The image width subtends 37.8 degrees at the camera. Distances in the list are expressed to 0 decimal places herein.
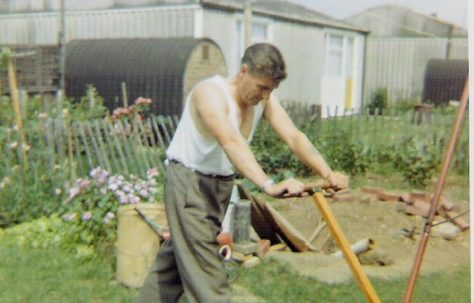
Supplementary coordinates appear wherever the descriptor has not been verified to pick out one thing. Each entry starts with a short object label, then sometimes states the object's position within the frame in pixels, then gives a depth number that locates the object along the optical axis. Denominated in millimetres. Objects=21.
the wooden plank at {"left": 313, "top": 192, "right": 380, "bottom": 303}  2895
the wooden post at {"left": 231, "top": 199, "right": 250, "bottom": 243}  5422
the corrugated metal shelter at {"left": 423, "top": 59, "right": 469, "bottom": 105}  21156
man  3234
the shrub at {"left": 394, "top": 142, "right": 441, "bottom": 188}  8805
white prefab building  14453
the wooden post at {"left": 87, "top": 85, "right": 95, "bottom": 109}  10320
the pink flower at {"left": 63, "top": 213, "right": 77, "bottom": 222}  5352
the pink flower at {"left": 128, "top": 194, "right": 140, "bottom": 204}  5371
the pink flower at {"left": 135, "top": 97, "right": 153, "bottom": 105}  8758
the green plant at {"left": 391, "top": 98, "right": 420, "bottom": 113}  20234
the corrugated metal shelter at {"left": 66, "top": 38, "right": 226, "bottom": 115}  12242
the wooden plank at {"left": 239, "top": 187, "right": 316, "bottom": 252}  5668
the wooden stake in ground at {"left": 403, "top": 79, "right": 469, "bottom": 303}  3059
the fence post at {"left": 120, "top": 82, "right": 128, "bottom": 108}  11495
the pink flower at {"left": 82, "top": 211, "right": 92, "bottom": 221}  5273
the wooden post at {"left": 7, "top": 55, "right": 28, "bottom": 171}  6570
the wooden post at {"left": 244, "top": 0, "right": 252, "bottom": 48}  9183
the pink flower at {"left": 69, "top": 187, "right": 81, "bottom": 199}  5445
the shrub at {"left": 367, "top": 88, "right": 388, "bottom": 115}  21594
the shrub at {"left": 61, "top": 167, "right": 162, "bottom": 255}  5344
